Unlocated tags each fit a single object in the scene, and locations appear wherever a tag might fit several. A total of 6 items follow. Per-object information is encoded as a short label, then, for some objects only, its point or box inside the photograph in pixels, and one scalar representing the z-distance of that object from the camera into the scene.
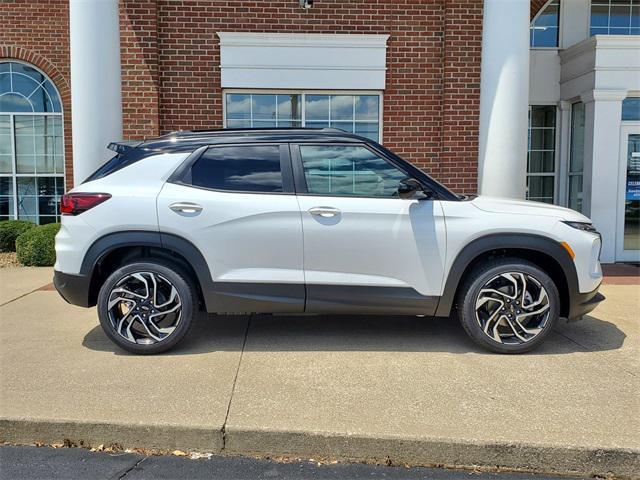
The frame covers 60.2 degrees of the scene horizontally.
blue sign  8.88
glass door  8.75
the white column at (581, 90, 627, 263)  8.59
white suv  4.45
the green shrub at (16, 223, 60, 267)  8.56
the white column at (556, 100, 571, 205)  9.55
